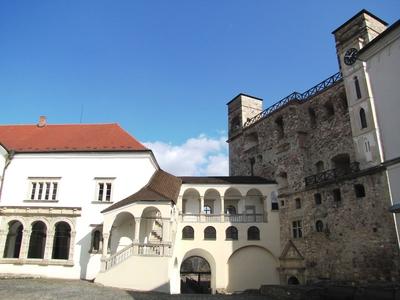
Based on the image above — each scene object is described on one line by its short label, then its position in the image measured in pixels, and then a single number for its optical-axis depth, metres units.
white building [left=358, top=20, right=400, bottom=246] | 18.38
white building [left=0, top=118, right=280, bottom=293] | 19.94
